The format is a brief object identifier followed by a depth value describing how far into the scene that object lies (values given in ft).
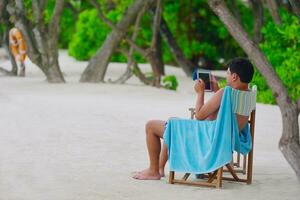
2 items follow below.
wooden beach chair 30.09
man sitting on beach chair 29.68
